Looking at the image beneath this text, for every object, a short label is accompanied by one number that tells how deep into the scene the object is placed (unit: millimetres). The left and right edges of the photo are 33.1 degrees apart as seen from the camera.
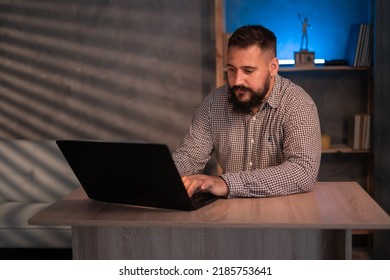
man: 2268
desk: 2041
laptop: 1961
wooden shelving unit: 4410
